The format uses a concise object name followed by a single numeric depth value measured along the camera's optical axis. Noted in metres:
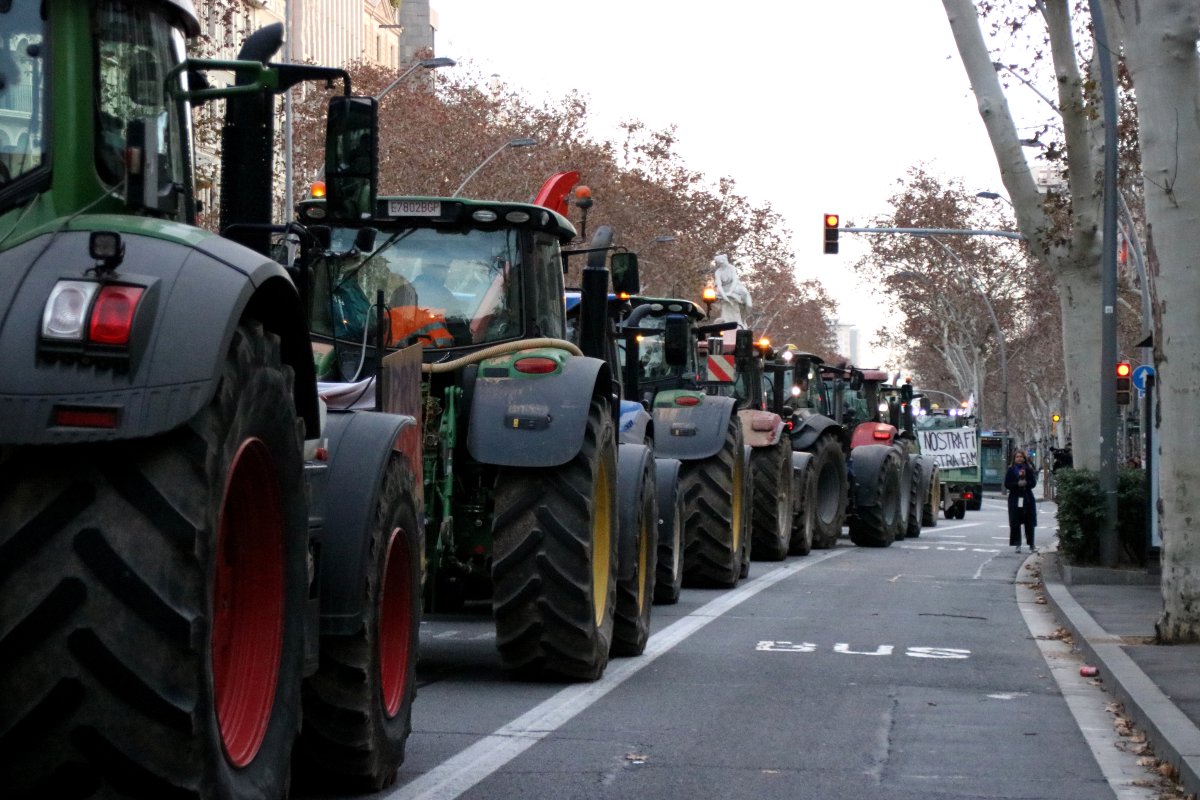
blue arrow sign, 25.18
